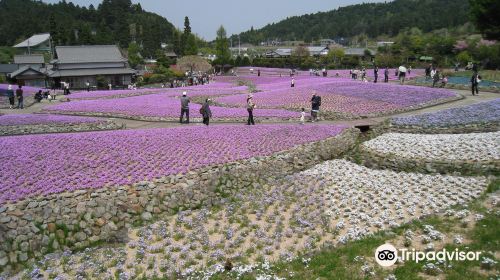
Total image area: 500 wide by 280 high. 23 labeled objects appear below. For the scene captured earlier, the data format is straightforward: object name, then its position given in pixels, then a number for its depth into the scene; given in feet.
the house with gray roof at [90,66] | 257.34
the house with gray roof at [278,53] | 473.67
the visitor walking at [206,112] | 94.12
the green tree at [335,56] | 358.55
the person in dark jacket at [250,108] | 96.73
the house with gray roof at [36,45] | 418.10
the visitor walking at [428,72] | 188.67
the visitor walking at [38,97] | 162.30
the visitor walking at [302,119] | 99.93
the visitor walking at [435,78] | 162.71
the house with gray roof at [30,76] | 238.44
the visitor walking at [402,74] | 170.30
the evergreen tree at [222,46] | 410.66
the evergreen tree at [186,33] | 456.16
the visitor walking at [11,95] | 141.08
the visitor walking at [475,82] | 137.25
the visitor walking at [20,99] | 138.01
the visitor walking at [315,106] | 102.80
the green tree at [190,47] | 426.92
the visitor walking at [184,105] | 99.60
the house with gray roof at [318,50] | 541.50
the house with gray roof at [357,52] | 411.50
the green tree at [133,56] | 382.71
